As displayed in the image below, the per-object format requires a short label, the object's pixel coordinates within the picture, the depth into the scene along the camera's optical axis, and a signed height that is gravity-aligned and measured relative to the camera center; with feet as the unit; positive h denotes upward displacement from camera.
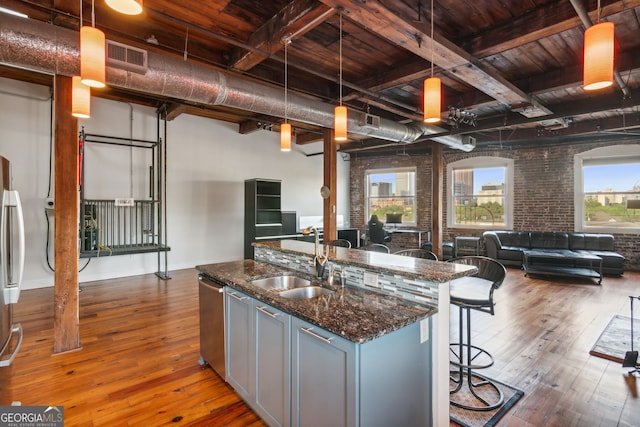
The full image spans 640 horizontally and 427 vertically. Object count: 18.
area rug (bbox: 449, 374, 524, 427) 6.68 -4.31
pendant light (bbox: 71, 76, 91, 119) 7.93 +2.83
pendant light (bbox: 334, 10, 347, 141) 9.70 +2.85
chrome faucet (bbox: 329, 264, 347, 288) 7.32 -1.45
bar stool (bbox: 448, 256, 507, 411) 7.02 -1.94
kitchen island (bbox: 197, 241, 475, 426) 4.68 -2.22
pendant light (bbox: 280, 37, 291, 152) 11.64 +2.84
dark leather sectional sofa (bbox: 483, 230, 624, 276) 19.72 -2.23
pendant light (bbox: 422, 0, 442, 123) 7.27 +2.61
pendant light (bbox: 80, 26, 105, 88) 5.29 +2.63
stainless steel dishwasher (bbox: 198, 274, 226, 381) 7.87 -2.80
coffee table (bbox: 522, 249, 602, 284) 18.69 -3.13
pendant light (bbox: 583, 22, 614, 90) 4.91 +2.43
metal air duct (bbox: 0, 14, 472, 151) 7.64 +4.05
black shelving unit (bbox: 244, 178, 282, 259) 22.00 +0.15
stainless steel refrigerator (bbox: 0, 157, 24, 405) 4.65 -1.01
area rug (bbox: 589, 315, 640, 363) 9.59 -4.15
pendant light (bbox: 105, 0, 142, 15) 4.49 +2.94
